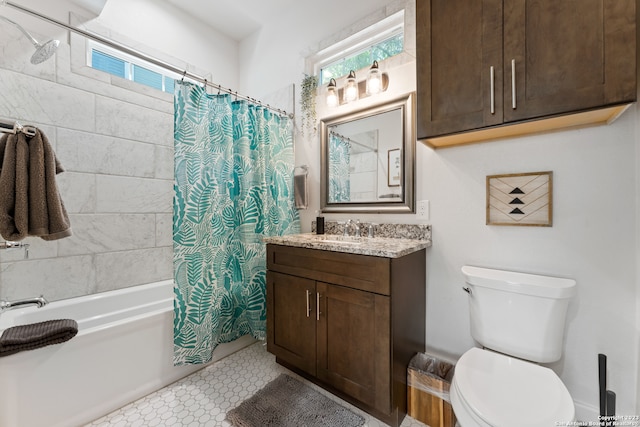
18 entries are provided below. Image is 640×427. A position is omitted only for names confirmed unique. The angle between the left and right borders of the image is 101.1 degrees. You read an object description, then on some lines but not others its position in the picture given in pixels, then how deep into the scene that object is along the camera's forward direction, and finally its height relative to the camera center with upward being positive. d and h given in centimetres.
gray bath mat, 140 -110
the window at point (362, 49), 183 +126
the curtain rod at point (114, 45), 137 +96
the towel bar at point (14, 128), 107 +36
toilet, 92 -66
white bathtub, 122 -81
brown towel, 107 +10
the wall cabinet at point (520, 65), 95 +62
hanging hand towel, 223 +20
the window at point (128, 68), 198 +120
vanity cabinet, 132 -61
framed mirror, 175 +40
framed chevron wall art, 132 +7
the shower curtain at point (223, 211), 171 +2
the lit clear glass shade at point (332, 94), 198 +90
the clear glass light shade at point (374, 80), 176 +90
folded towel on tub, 116 -56
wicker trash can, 135 -95
